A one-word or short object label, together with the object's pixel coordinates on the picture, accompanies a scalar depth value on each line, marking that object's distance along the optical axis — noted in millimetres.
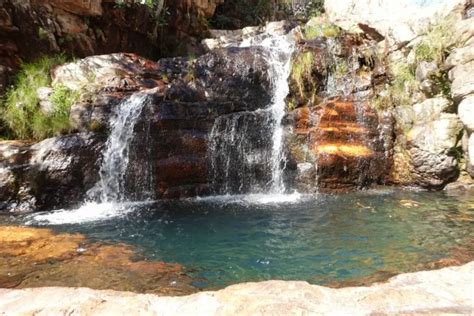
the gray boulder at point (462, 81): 6727
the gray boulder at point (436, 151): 7297
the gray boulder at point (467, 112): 6577
